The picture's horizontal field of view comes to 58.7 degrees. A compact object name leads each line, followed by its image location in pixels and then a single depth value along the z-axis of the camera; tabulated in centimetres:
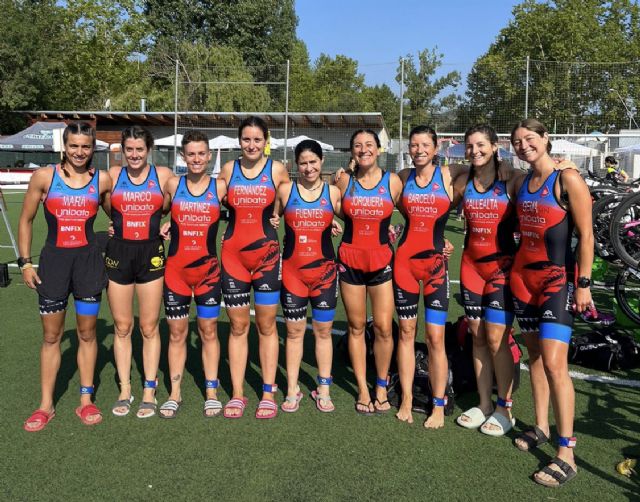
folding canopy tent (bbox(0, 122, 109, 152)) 2992
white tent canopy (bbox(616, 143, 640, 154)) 1737
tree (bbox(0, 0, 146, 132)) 3628
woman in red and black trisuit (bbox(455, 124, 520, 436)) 369
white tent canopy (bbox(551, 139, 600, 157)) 1991
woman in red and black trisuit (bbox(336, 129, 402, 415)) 398
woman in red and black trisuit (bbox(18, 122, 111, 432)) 376
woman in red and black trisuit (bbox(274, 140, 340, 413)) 398
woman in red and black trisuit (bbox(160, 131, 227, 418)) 394
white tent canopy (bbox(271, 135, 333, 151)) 2462
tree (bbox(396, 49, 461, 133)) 4934
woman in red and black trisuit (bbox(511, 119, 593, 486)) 326
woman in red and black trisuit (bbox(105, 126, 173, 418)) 389
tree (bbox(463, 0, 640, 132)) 1884
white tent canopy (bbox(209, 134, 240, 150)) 2489
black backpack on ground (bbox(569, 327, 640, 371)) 490
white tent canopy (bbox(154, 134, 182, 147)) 2562
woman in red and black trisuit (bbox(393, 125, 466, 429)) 393
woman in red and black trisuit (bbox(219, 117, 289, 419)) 400
